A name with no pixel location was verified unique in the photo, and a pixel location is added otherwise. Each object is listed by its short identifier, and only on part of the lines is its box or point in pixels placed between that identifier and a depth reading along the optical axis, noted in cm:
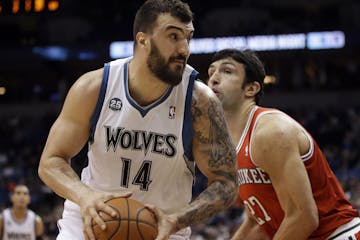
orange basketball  603
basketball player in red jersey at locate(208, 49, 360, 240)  792
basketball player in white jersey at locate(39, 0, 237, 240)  690
